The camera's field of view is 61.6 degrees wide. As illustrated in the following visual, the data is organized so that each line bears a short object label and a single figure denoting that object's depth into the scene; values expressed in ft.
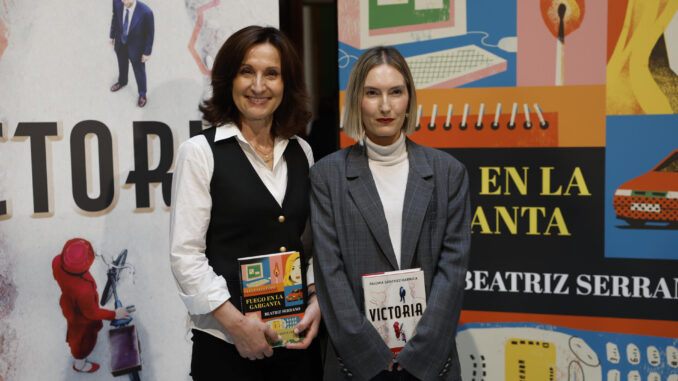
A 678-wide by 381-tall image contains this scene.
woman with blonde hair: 5.13
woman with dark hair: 5.15
